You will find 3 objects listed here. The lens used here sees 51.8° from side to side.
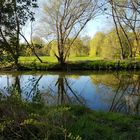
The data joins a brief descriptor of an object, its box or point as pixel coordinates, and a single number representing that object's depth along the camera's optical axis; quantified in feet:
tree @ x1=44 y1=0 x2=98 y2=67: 60.28
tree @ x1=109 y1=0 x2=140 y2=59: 61.60
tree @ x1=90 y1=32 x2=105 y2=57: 97.95
